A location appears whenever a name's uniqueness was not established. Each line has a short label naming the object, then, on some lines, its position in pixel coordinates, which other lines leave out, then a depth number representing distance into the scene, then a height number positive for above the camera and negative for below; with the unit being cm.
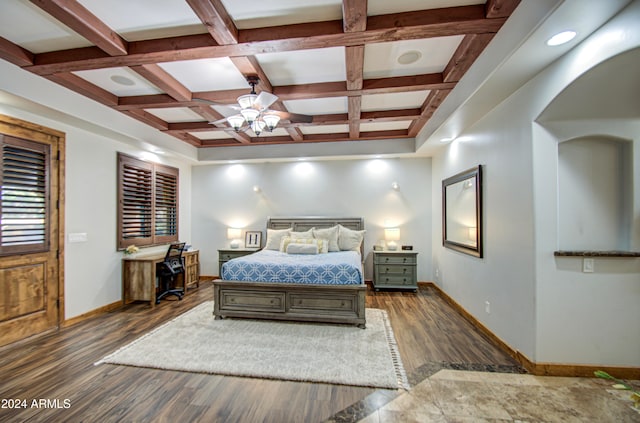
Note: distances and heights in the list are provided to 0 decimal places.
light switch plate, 375 -32
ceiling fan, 284 +112
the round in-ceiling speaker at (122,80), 313 +153
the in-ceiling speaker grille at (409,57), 272 +156
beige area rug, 252 -143
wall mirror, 353 +3
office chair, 461 -95
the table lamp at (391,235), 545 -42
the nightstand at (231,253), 564 -80
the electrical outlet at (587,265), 243 -45
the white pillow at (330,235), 513 -40
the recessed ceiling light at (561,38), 191 +123
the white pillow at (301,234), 525 -39
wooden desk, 441 -102
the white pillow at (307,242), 495 -51
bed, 355 -102
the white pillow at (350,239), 518 -48
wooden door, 308 -18
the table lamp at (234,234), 606 -44
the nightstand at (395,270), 509 -103
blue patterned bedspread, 363 -76
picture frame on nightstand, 596 -54
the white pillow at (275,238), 533 -47
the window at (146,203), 454 +20
